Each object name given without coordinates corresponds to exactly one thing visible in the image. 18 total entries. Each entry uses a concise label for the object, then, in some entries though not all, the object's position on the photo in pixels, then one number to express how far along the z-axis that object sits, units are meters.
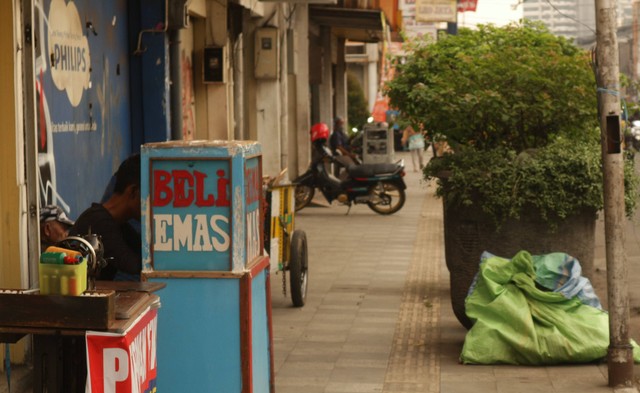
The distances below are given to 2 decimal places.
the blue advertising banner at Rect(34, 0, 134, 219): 14.77
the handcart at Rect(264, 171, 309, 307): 17.28
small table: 7.52
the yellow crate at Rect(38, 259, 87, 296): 7.56
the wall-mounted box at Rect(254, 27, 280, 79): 33.44
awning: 43.43
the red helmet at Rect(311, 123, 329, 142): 35.50
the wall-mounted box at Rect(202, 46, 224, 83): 26.11
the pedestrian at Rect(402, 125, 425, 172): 53.82
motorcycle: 33.61
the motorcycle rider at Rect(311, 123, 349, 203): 33.80
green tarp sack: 13.47
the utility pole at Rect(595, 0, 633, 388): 12.55
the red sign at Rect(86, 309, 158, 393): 7.50
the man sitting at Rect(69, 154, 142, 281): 10.19
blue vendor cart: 9.87
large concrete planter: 15.02
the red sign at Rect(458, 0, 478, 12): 62.76
